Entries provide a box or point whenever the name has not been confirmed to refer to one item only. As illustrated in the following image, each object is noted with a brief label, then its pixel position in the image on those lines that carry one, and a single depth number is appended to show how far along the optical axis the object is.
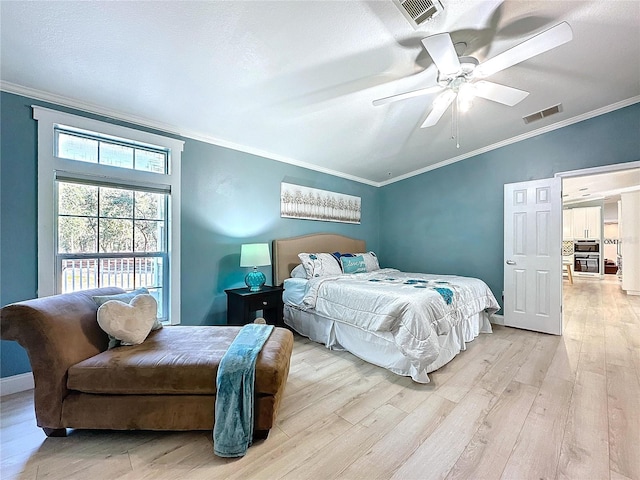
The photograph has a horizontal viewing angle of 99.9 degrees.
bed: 2.36
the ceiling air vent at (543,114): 3.28
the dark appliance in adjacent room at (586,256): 8.51
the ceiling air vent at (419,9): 1.73
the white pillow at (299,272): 3.73
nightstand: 2.99
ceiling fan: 1.69
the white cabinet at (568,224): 9.02
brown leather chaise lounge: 1.56
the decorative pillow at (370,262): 4.43
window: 2.32
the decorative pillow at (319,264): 3.67
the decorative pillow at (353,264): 4.07
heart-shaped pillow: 1.83
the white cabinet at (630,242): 5.78
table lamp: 3.16
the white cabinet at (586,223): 8.45
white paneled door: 3.56
